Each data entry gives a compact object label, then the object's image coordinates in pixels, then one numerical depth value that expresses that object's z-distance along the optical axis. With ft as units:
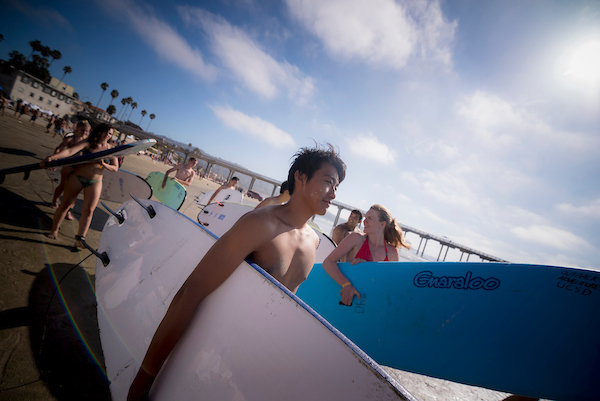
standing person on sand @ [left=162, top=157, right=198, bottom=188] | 24.78
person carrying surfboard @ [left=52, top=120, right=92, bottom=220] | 13.76
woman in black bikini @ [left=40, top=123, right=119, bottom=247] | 10.14
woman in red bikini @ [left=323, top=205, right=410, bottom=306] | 8.04
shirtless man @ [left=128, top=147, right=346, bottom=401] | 3.23
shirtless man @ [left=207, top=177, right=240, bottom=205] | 22.88
